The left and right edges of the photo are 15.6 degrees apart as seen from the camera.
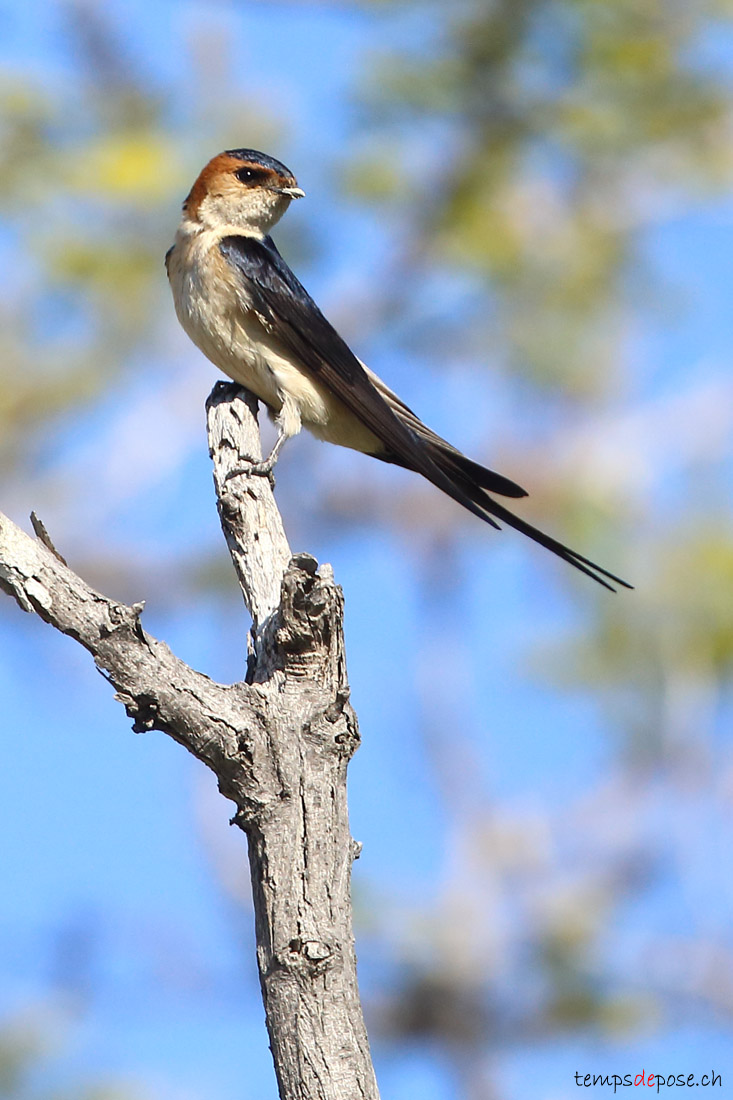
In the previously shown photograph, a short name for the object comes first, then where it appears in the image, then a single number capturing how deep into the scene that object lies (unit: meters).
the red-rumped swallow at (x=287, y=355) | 9.84
